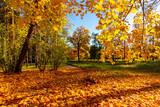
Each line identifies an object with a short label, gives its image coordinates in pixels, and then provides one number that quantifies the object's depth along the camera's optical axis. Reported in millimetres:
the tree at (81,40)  26344
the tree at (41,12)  3319
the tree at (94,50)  34919
